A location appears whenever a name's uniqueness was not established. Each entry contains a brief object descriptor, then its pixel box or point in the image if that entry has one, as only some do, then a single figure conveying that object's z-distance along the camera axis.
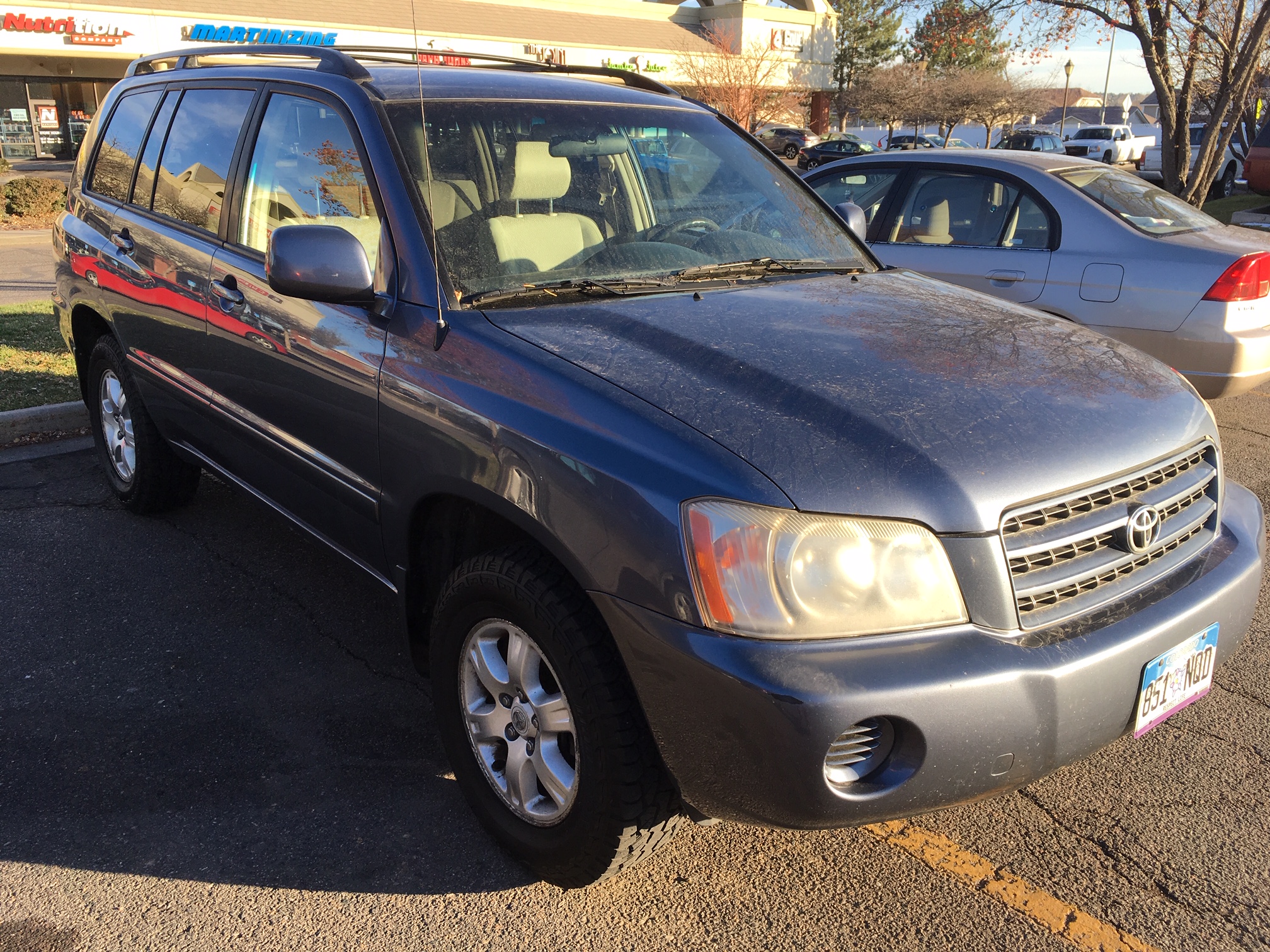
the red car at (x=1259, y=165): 16.73
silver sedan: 5.60
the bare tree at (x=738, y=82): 29.67
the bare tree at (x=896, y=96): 48.84
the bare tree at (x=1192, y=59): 11.30
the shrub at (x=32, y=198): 17.92
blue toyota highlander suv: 2.05
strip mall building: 28.88
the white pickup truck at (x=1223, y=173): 24.58
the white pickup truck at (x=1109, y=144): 37.59
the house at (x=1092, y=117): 62.43
